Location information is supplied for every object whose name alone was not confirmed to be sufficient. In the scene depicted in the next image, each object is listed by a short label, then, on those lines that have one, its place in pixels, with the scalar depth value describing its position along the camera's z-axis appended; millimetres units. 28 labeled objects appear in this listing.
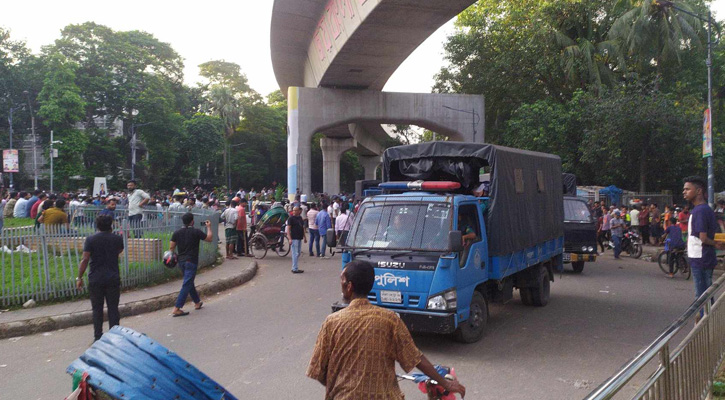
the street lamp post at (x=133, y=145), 49406
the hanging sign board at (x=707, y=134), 17150
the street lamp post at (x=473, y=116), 27602
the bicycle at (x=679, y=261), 12766
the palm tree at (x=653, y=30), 29844
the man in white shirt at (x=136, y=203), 14352
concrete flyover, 16094
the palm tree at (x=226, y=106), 62031
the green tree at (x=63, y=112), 42875
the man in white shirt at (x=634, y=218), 19812
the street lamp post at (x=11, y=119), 42572
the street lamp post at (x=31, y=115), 44525
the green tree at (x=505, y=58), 33750
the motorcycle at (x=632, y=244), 17484
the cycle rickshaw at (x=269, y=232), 16406
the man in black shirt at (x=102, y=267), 6520
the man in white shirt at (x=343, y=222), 16391
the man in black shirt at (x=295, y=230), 13578
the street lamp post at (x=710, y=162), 18328
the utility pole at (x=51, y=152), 40431
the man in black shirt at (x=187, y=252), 8672
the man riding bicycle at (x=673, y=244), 12664
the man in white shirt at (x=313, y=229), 17000
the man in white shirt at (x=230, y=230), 15633
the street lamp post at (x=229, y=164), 58812
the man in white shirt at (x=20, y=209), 18656
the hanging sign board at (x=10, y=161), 40875
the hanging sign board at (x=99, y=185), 34988
